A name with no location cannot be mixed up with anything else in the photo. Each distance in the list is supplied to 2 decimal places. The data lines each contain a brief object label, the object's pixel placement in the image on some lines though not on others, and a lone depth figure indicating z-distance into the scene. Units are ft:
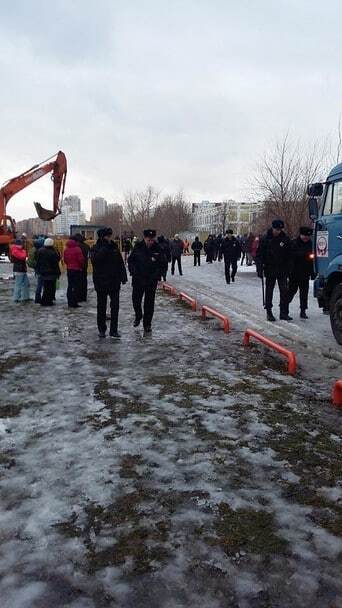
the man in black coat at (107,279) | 26.73
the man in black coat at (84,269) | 37.22
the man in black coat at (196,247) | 81.56
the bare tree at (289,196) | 64.95
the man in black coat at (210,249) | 94.31
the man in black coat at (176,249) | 67.21
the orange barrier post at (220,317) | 27.89
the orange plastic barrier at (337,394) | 15.37
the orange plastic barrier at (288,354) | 19.26
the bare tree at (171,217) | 243.40
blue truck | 25.18
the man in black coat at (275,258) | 31.60
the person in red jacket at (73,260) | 36.52
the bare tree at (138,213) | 237.86
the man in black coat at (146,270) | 27.48
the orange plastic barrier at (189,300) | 37.40
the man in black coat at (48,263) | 37.73
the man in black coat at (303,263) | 32.83
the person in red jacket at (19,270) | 39.81
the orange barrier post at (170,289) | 47.92
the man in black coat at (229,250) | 54.44
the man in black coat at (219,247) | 96.60
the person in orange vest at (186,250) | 155.02
